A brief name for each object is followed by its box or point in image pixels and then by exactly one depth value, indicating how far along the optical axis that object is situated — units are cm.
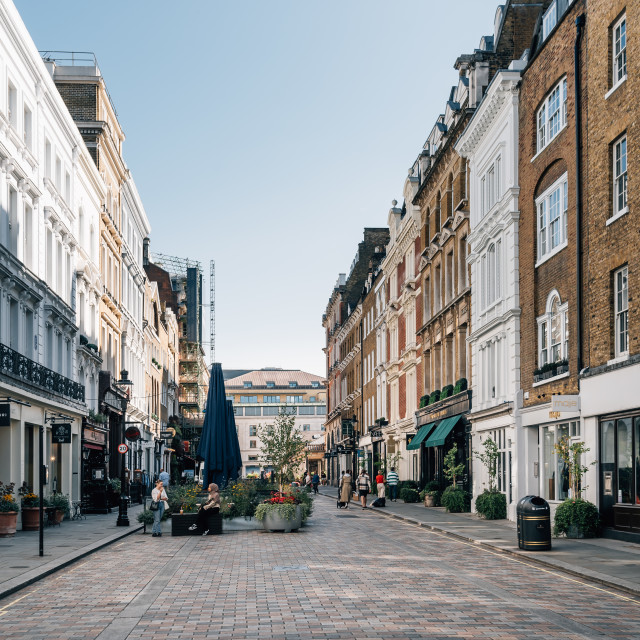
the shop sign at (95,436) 3891
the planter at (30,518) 2661
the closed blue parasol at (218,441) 3045
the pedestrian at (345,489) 4159
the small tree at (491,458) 3108
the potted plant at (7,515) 2380
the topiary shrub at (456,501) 3494
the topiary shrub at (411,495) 4516
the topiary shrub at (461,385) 3766
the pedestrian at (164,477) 3794
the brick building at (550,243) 2466
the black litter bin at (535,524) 1883
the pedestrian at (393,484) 4788
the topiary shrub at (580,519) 2181
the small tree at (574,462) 2291
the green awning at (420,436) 4303
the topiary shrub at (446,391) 4012
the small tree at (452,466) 3626
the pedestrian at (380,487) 4174
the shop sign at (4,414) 2320
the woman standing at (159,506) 2516
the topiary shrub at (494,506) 2995
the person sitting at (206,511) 2498
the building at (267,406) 13962
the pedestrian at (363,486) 4219
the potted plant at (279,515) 2580
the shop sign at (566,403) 2358
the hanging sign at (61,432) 2794
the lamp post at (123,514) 2852
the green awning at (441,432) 3775
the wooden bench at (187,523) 2520
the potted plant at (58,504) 2947
